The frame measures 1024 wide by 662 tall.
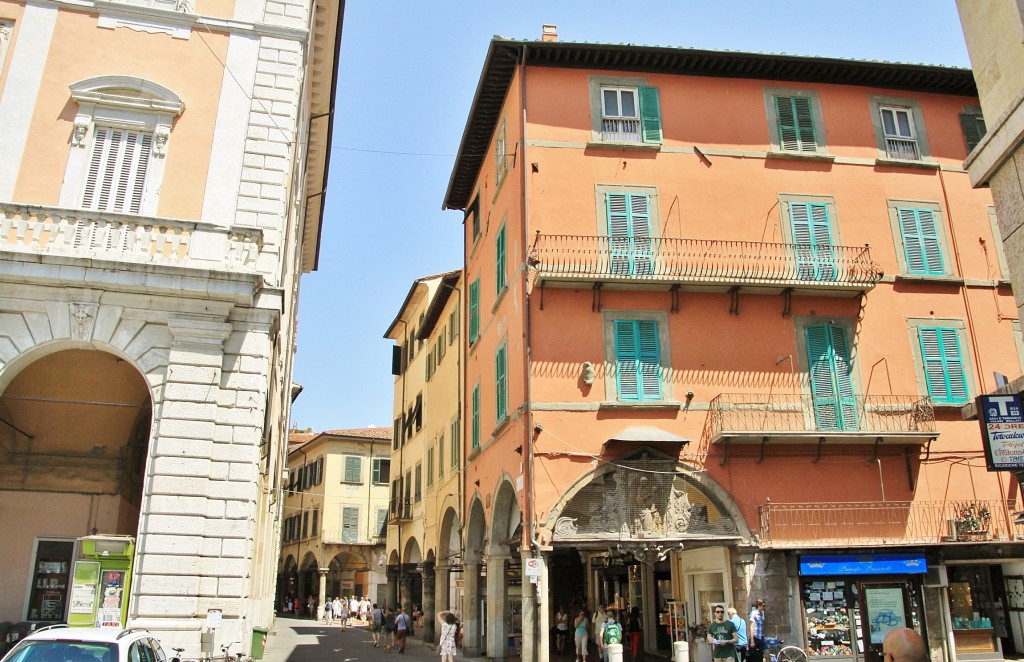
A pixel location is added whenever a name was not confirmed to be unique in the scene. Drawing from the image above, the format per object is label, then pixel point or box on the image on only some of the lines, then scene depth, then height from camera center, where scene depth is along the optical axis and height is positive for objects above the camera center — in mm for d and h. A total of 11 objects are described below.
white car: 8062 -402
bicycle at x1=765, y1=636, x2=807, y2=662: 16734 -921
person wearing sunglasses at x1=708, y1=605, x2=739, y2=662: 14438 -595
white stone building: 12820 +4847
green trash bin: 20234 -944
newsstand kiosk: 12750 +344
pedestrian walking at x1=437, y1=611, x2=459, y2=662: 18375 -641
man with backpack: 17609 -608
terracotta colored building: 18031 +5748
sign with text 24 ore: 9727 +1951
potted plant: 18422 +1758
